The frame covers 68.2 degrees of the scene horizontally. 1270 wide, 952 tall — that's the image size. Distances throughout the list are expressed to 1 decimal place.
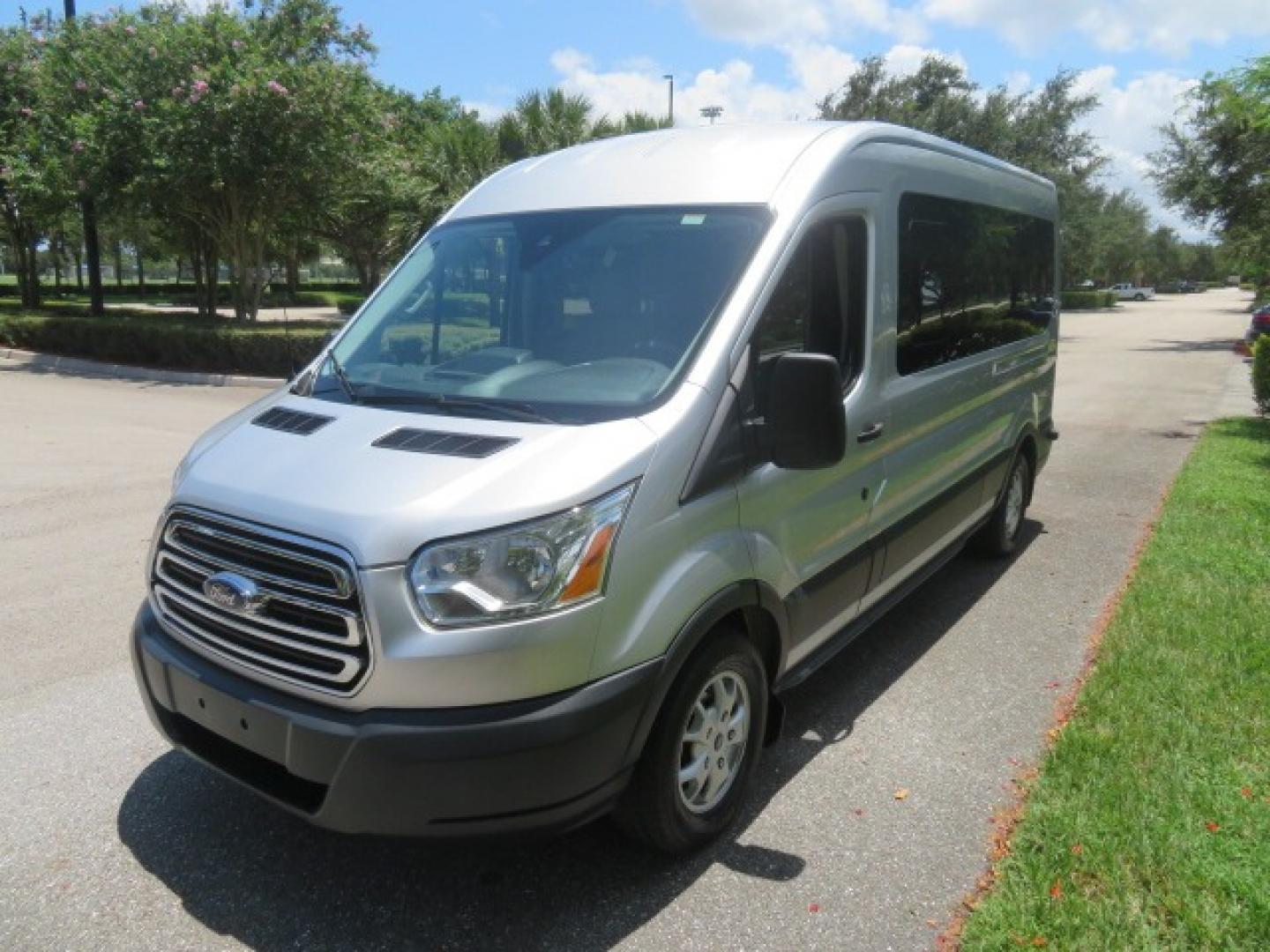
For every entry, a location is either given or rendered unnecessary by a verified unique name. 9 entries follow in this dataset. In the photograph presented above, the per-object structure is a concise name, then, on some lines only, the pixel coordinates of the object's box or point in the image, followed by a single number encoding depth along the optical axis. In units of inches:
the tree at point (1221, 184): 950.4
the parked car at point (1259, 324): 1013.8
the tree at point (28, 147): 687.1
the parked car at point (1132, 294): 3593.3
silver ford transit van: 96.0
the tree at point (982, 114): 1138.7
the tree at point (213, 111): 617.3
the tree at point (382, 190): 717.9
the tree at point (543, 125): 816.9
